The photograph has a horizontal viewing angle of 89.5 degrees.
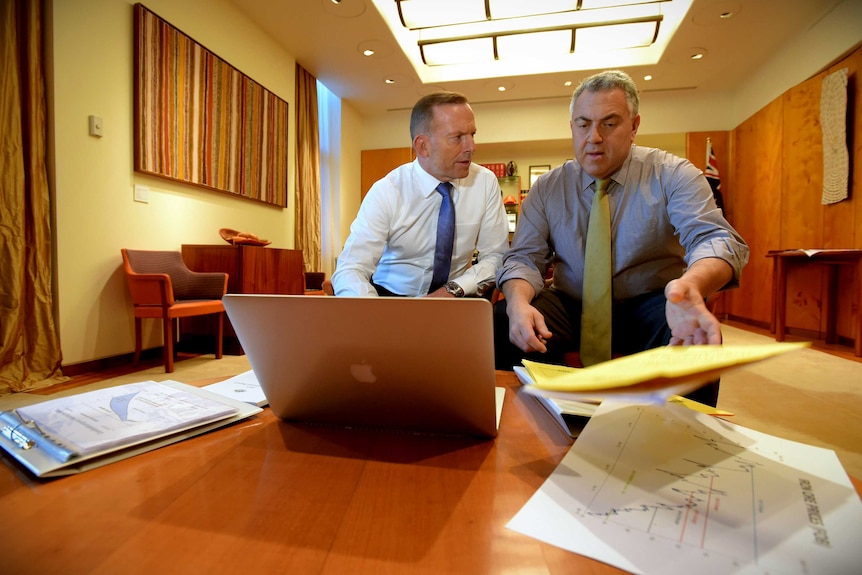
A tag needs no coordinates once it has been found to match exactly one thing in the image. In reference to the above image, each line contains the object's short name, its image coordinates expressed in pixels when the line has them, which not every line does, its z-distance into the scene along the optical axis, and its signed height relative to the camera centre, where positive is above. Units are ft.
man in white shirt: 5.34 +0.67
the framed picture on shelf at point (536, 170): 19.69 +4.55
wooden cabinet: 9.83 -0.06
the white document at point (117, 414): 1.64 -0.66
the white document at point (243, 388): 2.45 -0.75
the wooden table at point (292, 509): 1.03 -0.70
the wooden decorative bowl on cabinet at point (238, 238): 9.90 +0.67
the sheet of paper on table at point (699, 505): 1.01 -0.65
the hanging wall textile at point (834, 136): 10.48 +3.45
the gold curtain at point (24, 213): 6.89 +0.80
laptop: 1.45 -0.34
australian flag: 15.53 +3.63
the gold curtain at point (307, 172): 14.62 +3.28
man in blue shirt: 4.11 +0.44
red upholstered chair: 7.97 -0.49
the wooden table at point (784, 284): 10.51 -0.23
